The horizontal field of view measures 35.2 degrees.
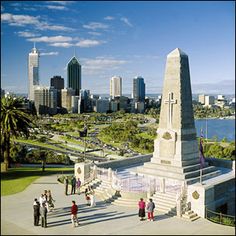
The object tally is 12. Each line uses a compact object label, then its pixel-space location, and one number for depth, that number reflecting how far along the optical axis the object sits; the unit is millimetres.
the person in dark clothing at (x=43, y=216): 13734
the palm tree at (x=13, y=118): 20719
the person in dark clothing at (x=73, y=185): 19562
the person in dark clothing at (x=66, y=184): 19108
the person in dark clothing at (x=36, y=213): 13830
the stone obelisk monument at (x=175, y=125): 22203
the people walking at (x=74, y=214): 14000
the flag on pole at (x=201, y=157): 18406
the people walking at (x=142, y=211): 15391
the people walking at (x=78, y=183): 20305
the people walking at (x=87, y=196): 17391
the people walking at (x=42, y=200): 14242
